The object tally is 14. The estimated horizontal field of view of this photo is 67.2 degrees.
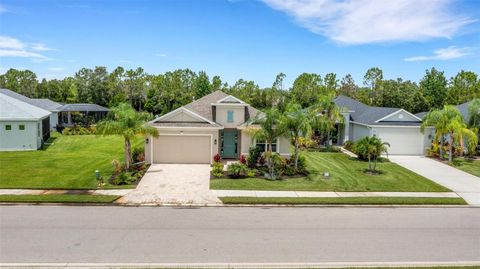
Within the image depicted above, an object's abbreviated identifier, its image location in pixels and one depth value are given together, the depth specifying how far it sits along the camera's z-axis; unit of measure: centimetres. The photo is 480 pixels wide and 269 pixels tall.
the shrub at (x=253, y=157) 2342
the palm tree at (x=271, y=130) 2128
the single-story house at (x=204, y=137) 2416
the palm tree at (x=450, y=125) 2592
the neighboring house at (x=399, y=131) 2994
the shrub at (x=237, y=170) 2083
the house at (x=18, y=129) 2805
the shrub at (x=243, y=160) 2362
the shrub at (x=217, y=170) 2095
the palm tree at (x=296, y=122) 2131
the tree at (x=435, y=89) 5303
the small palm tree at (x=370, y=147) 2330
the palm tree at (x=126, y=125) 2052
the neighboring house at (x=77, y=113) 4344
